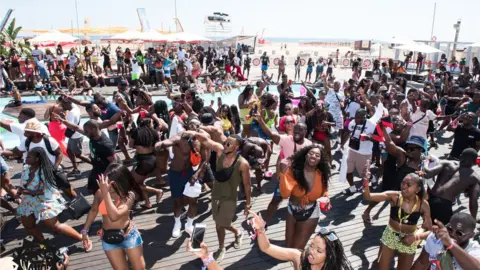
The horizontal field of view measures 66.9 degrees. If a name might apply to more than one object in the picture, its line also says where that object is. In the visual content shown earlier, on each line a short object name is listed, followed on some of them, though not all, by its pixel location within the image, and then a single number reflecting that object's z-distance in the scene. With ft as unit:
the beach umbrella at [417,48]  66.68
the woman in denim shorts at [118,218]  11.84
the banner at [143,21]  112.17
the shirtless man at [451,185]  15.88
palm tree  60.16
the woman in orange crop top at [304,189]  14.05
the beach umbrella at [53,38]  61.23
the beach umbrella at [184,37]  72.29
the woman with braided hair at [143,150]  19.13
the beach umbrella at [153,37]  71.61
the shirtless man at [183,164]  17.24
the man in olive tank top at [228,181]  14.83
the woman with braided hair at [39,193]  14.73
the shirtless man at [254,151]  16.40
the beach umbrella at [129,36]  70.33
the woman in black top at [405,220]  13.08
